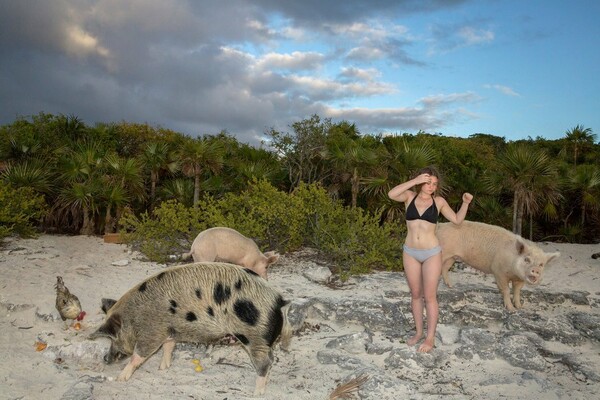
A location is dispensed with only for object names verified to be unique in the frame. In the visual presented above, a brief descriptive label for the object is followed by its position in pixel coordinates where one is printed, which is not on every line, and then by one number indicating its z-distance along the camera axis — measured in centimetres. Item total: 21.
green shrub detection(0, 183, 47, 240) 1292
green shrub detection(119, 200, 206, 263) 1170
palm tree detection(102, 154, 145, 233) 1573
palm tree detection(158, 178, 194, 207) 1873
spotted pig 523
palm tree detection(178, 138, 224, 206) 1786
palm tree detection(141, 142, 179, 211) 1881
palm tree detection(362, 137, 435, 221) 1709
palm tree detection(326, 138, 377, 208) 1800
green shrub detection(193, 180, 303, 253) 1170
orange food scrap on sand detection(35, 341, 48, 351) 646
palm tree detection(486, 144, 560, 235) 1712
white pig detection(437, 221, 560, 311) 796
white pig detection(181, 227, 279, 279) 912
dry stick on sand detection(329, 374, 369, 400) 551
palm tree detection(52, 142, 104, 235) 1558
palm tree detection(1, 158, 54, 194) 1565
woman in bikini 616
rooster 713
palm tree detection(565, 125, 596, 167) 2839
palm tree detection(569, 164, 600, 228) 2052
